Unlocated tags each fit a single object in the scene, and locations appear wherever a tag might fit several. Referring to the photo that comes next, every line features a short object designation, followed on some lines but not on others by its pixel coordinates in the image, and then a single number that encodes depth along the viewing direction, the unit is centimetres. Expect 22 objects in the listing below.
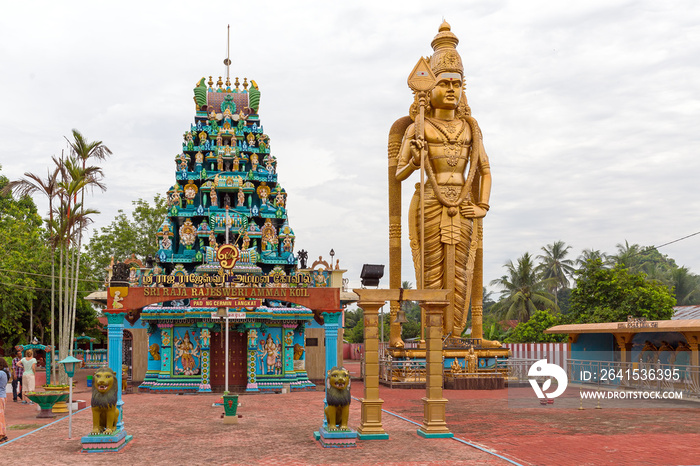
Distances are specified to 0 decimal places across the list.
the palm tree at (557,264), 5775
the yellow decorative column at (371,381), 1430
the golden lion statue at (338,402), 1373
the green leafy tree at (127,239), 4850
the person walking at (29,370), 2072
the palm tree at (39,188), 2425
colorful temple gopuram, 2447
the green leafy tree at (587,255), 5838
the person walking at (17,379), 2319
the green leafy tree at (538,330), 3862
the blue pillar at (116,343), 1593
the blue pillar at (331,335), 1902
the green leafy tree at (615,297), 3253
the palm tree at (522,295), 4875
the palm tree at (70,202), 2370
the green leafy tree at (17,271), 3488
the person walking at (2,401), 1432
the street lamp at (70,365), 1441
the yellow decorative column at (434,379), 1432
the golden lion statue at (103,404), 1359
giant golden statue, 2708
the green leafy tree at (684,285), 5062
